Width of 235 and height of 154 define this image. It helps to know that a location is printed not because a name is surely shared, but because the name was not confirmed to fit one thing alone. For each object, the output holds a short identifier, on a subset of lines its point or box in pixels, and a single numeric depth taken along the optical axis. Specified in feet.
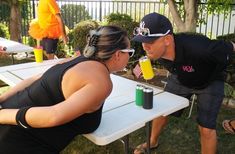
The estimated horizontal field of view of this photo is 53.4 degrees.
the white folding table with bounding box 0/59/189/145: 4.68
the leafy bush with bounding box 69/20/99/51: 16.56
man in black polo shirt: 5.98
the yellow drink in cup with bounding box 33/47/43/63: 8.96
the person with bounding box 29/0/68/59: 13.68
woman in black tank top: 4.14
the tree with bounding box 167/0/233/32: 13.67
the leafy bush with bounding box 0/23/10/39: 22.79
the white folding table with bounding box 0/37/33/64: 11.46
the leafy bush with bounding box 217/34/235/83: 12.29
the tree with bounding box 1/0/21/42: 20.63
